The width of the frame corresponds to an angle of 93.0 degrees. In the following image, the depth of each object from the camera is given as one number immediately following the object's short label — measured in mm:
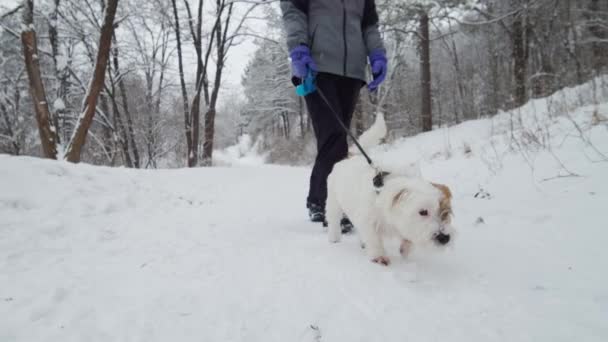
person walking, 2576
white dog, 1508
